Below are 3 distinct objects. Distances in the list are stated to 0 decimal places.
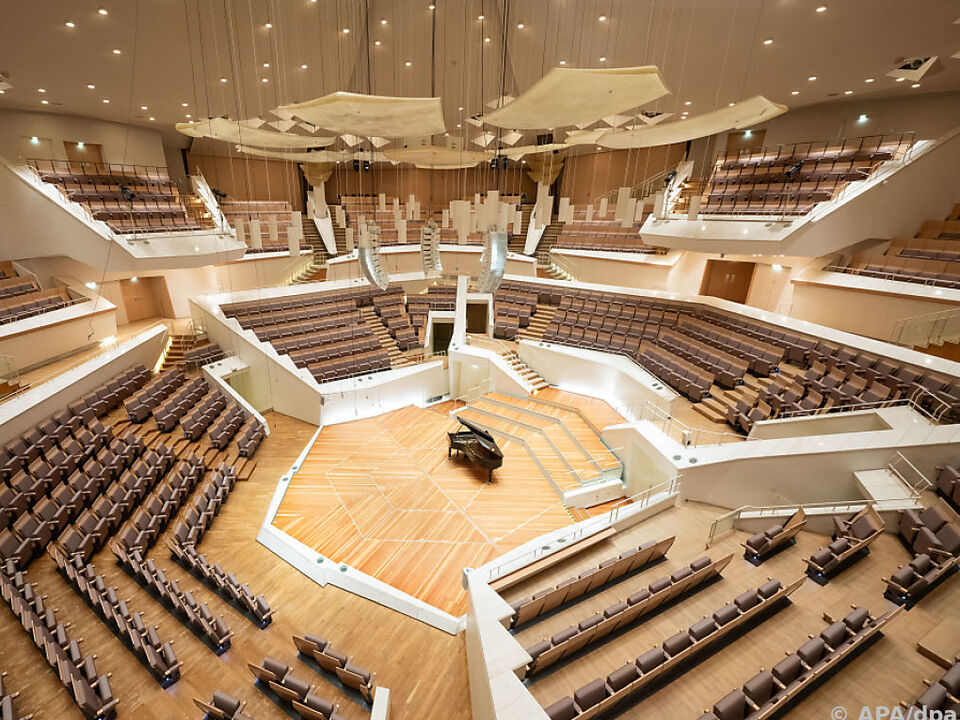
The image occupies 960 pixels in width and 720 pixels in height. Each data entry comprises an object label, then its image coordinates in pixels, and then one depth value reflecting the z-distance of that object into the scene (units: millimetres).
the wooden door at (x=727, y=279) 12664
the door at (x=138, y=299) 11895
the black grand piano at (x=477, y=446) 7532
